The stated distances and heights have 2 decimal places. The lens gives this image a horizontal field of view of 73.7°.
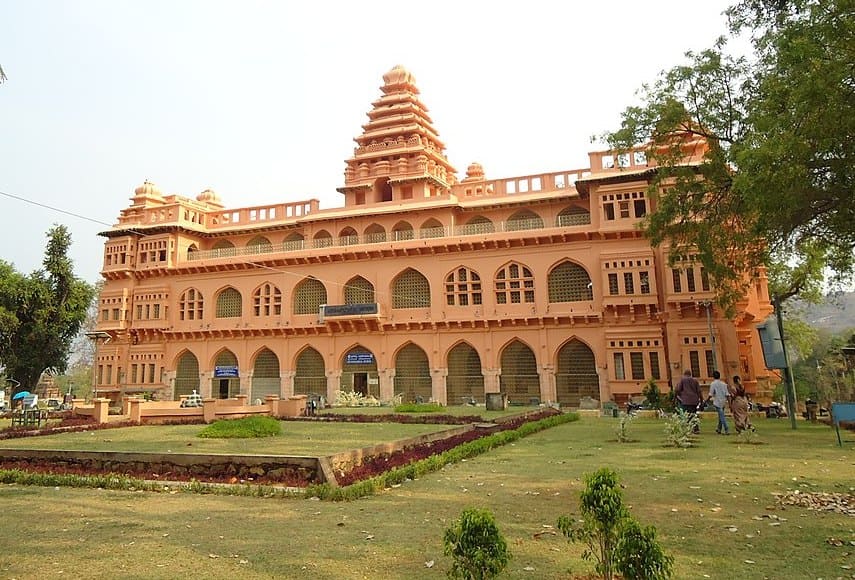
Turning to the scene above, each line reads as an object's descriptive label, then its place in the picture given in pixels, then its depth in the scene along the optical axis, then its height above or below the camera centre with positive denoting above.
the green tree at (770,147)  8.11 +4.18
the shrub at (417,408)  21.28 -0.89
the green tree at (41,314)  30.88 +4.28
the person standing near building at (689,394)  13.34 -0.36
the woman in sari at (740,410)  12.74 -0.73
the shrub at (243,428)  13.10 -0.94
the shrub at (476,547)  3.20 -0.93
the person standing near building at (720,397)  13.07 -0.44
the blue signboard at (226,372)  32.69 +0.93
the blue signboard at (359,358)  30.41 +1.44
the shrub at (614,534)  3.20 -0.93
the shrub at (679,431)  10.88 -1.00
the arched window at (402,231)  30.67 +8.23
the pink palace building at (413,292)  25.73 +4.75
